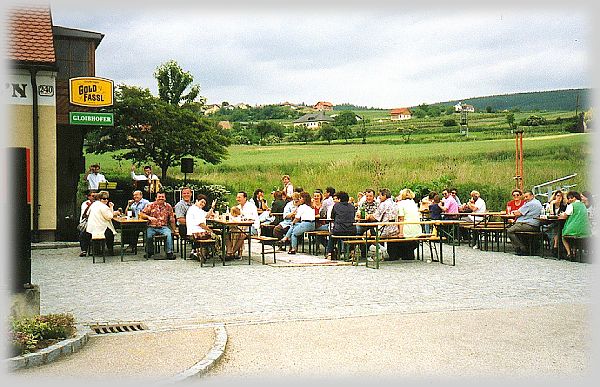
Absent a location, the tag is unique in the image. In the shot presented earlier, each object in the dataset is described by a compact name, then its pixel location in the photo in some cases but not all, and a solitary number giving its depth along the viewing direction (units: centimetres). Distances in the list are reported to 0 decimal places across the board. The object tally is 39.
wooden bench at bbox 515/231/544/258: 1558
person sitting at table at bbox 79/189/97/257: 1539
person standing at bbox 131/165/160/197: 2320
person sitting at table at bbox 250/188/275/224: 1802
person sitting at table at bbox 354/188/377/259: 1547
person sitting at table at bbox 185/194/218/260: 1399
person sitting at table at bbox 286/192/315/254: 1562
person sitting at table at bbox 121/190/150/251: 1605
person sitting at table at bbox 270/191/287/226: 1781
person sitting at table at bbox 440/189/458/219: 1868
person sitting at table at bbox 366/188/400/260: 1405
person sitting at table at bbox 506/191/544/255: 1559
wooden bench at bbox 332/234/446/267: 1370
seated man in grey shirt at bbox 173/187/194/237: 1522
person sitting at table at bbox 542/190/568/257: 1530
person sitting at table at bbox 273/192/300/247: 1669
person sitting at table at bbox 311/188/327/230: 1719
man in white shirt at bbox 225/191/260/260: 1466
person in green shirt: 1428
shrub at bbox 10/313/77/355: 648
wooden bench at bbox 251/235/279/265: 1396
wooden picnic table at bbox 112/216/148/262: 1477
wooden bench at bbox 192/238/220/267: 1362
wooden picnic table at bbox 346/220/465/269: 1323
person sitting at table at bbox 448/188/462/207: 1932
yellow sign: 1819
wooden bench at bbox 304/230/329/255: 1541
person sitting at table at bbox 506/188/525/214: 1738
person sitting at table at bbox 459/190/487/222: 1833
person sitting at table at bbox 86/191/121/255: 1472
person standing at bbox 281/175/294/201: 1938
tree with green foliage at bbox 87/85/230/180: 2848
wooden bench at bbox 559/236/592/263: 1437
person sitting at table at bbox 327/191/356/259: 1443
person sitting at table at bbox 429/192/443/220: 1853
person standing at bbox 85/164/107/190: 2047
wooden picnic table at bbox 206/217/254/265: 1373
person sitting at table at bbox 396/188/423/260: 1415
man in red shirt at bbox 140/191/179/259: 1509
